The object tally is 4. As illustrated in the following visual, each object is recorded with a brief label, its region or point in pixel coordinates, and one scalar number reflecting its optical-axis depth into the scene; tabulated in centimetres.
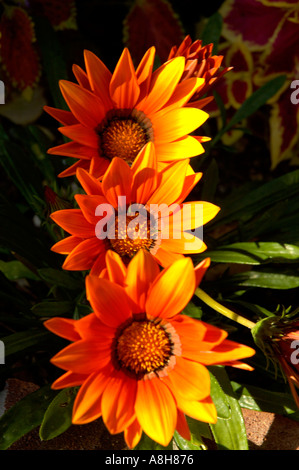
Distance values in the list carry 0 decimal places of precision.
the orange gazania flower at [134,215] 38
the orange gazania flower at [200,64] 39
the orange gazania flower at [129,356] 37
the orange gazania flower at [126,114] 39
